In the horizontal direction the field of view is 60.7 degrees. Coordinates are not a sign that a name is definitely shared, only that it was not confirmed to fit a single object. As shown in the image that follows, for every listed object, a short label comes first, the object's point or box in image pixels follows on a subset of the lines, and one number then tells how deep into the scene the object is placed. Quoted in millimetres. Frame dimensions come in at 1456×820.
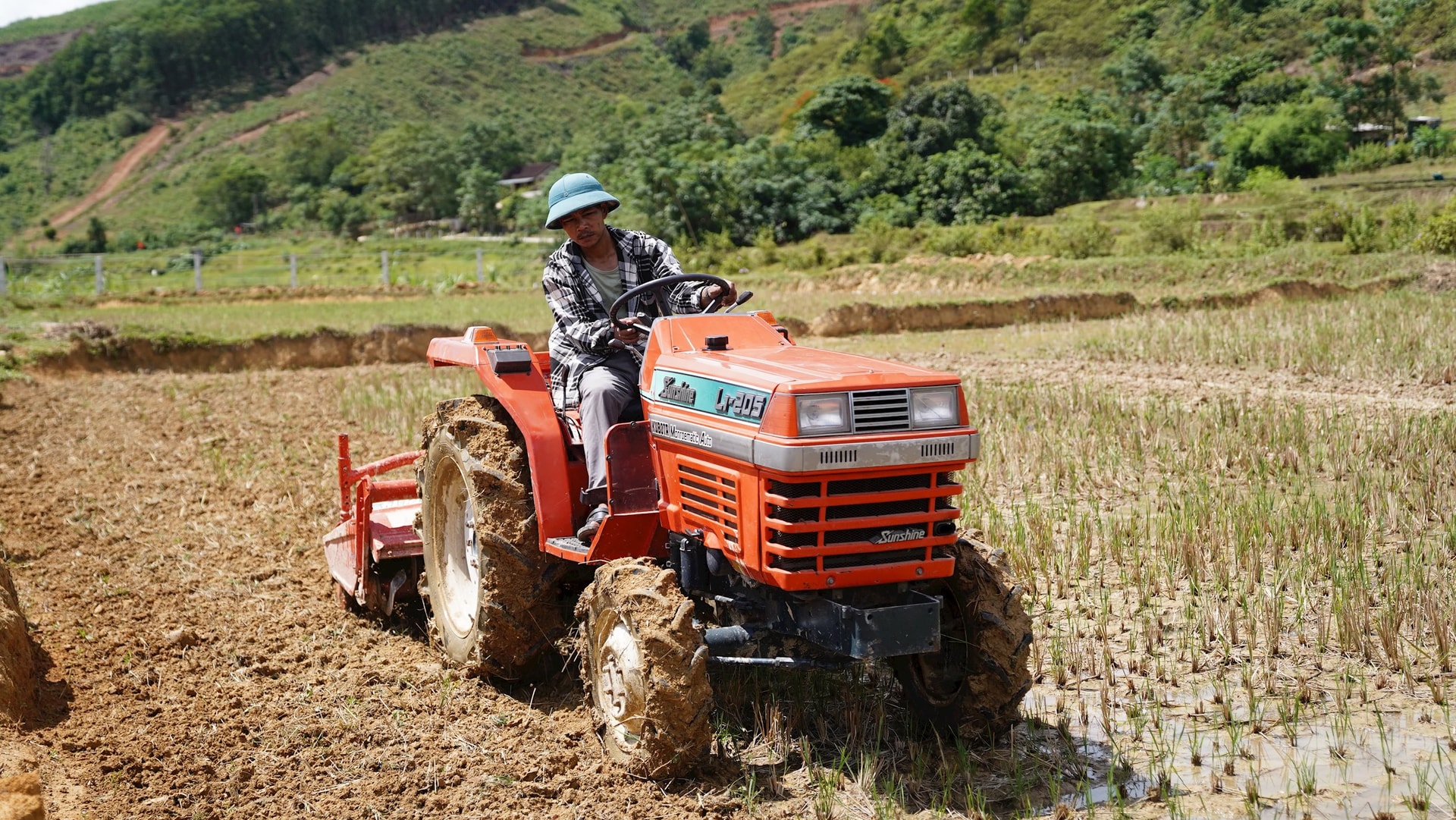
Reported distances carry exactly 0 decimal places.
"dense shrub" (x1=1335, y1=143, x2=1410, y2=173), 35031
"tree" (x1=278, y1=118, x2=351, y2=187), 77250
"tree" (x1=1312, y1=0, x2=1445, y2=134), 39781
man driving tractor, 4898
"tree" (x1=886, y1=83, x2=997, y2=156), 44094
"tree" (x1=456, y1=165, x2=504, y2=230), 58062
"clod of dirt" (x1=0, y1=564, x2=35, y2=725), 4863
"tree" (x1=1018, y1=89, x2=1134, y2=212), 38625
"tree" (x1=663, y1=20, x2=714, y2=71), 133875
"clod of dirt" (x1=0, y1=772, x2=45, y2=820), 3432
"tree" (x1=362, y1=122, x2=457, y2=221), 62938
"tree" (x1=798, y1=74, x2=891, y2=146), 52156
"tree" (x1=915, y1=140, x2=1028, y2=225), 37938
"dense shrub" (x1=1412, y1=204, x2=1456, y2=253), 22723
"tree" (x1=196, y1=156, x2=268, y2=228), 72562
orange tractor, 4039
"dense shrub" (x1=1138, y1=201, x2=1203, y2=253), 26578
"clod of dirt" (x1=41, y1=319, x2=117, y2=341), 17188
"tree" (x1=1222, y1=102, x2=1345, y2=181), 36844
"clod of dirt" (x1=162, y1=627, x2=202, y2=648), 5977
